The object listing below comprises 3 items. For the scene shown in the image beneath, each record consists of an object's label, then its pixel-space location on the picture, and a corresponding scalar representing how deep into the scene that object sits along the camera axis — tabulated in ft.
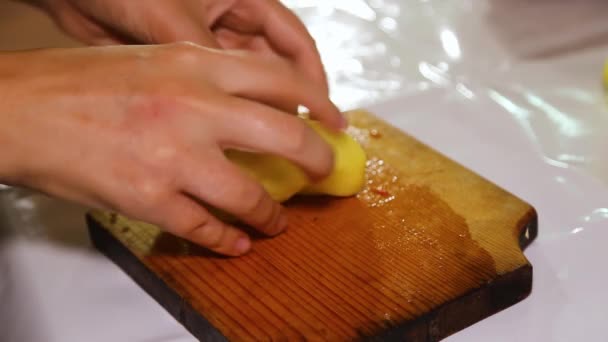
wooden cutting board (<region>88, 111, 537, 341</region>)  2.40
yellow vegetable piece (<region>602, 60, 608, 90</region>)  3.88
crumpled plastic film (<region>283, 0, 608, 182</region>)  3.67
